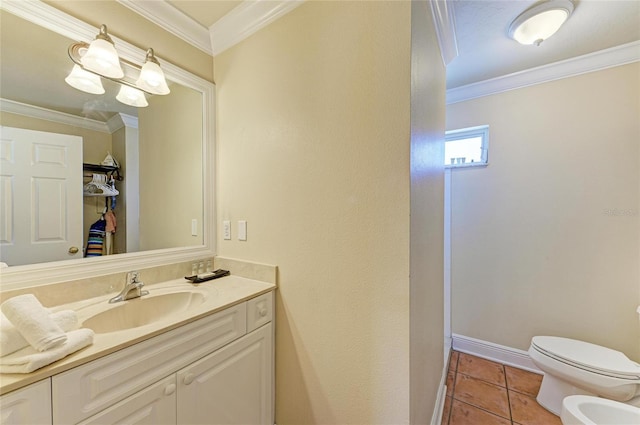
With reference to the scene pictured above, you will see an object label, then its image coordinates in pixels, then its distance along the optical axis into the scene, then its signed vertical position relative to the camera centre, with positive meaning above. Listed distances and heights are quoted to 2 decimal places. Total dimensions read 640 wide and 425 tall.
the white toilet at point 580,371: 1.33 -0.94
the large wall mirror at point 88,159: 0.98 +0.27
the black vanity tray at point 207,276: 1.35 -0.38
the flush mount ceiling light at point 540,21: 1.26 +1.05
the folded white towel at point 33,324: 0.65 -0.32
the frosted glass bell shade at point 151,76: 1.25 +0.71
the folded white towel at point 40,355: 0.60 -0.38
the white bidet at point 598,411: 1.10 -0.95
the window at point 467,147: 2.08 +0.59
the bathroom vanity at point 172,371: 0.63 -0.53
